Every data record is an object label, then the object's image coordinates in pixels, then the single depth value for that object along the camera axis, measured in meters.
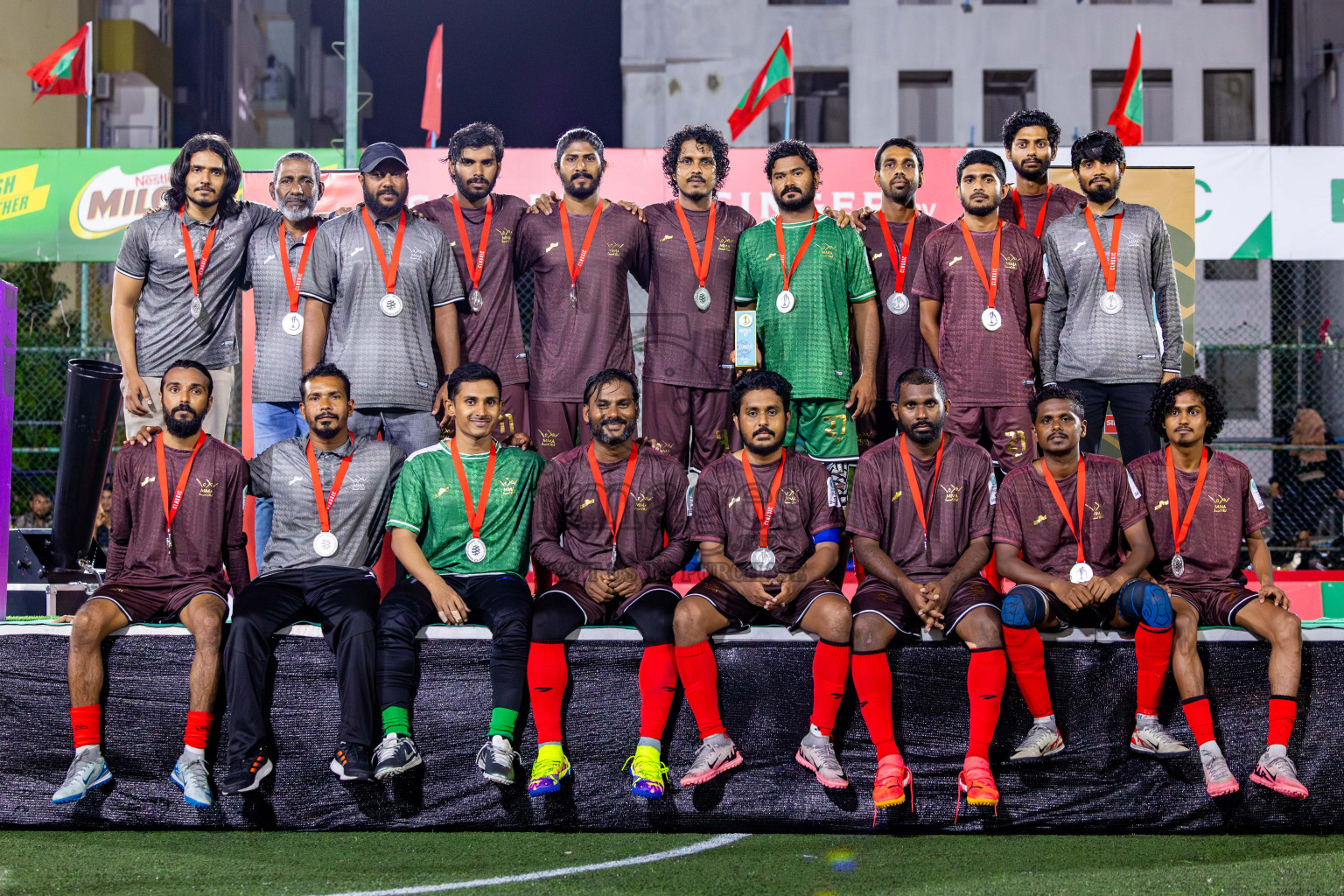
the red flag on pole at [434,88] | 10.45
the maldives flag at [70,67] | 11.20
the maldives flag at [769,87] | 10.71
